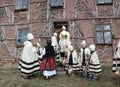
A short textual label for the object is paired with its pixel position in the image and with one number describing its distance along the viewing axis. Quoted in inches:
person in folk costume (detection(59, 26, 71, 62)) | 191.4
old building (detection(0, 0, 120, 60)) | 237.7
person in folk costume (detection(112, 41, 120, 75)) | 161.8
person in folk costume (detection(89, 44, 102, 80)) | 165.1
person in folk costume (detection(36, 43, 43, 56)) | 194.8
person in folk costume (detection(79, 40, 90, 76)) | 172.1
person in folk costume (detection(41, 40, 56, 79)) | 163.9
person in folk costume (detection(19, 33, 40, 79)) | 163.2
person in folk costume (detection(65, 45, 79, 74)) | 174.3
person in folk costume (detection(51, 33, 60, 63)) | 194.4
